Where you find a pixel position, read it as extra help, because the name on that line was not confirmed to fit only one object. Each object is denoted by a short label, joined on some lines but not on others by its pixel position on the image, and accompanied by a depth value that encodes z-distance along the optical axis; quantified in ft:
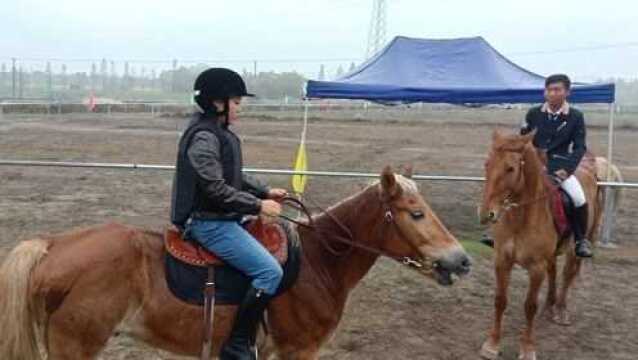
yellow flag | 34.73
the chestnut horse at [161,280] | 11.03
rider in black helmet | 11.68
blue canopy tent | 34.78
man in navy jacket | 20.59
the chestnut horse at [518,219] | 18.04
